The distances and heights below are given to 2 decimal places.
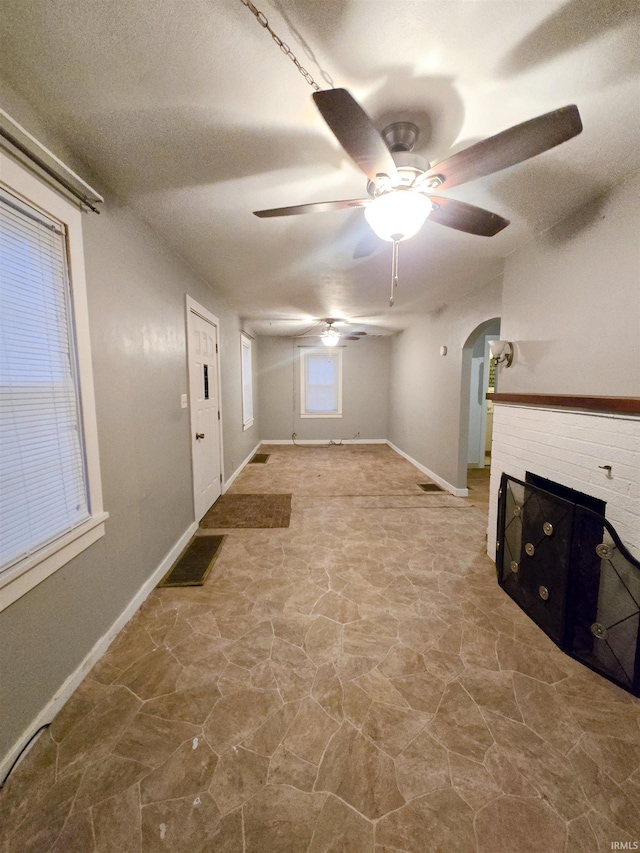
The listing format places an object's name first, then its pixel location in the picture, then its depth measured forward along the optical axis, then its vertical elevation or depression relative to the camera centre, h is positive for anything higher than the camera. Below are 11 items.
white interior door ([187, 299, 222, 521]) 2.96 -0.17
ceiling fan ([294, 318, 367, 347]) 5.14 +0.94
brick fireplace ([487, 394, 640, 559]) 1.51 -0.33
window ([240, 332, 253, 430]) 5.46 +0.11
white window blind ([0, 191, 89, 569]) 1.14 +0.00
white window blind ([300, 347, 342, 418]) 6.91 +0.15
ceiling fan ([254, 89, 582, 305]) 0.94 +0.83
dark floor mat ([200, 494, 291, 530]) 3.22 -1.36
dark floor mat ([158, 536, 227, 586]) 2.28 -1.38
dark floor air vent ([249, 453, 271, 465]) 5.83 -1.28
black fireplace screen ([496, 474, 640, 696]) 1.50 -1.06
